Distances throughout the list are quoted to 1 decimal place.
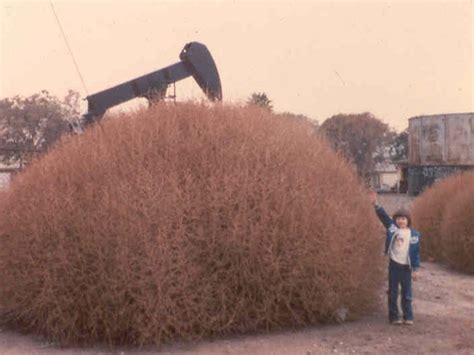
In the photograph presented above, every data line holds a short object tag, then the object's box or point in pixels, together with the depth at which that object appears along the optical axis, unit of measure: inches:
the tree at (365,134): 2075.7
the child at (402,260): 297.4
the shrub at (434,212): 550.3
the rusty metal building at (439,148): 1450.5
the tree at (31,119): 1631.4
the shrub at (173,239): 252.8
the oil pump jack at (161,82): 431.8
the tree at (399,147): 2498.8
